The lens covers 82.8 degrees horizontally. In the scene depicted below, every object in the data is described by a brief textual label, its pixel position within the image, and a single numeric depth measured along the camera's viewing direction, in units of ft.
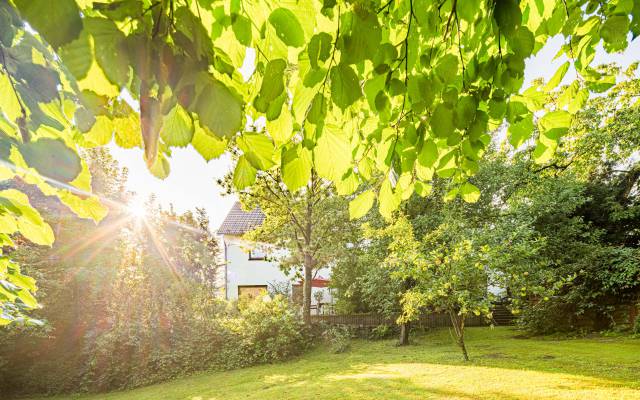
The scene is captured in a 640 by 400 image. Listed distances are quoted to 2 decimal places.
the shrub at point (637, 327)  41.47
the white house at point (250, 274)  72.02
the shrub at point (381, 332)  52.13
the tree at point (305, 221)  46.44
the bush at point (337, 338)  43.78
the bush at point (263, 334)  39.93
